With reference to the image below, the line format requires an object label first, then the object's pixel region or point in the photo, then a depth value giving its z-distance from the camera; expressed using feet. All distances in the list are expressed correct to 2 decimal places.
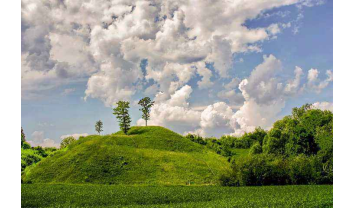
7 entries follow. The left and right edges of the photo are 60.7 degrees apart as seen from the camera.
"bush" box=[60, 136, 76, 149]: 388.08
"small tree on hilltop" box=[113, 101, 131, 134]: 276.41
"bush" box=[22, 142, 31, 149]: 312.29
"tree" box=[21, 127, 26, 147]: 317.97
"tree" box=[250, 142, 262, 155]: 240.53
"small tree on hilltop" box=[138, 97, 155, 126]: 304.09
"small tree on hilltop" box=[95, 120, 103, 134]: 377.09
